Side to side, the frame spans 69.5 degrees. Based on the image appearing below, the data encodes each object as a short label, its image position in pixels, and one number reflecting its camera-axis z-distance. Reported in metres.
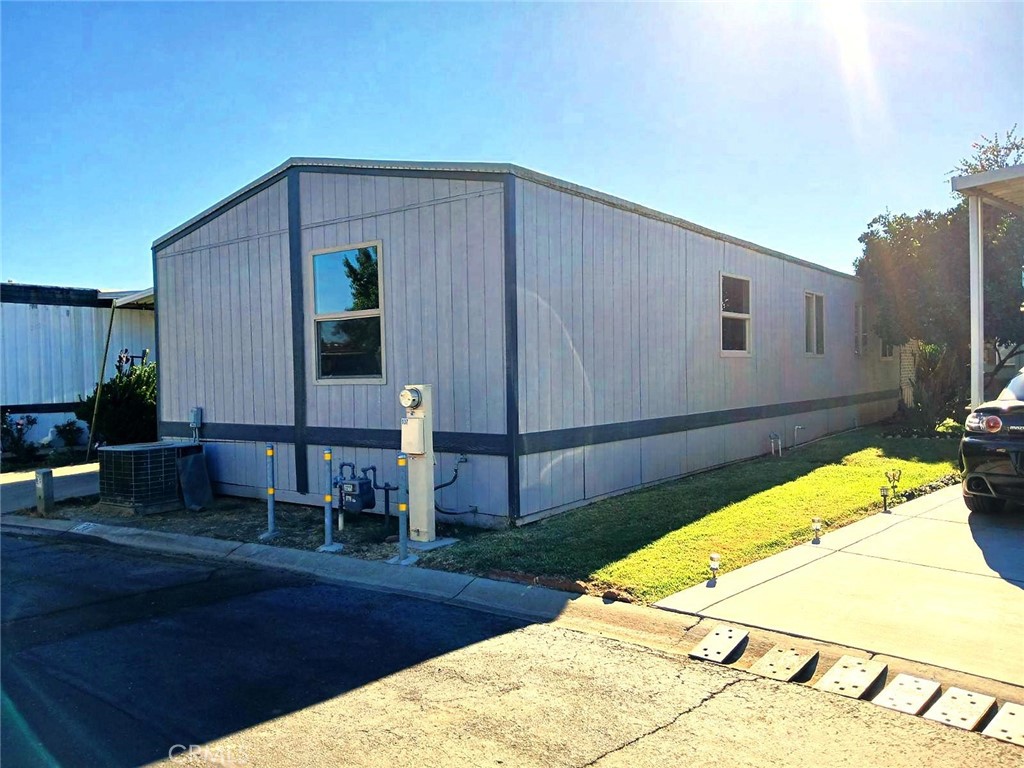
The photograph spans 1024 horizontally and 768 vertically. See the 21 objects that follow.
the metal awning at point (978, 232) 9.18
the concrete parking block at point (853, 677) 3.86
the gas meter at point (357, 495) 7.62
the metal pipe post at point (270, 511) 7.77
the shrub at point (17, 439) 15.92
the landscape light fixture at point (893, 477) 8.58
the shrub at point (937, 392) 14.67
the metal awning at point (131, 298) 16.73
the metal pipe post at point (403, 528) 6.68
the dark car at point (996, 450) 6.95
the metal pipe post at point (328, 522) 7.23
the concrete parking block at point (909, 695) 3.68
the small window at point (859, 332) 17.05
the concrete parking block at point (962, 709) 3.51
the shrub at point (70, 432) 17.16
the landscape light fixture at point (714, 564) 5.79
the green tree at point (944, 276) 15.76
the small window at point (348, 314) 8.70
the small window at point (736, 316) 11.87
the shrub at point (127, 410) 14.55
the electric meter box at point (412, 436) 7.07
